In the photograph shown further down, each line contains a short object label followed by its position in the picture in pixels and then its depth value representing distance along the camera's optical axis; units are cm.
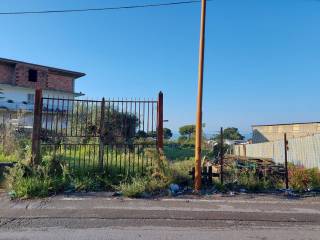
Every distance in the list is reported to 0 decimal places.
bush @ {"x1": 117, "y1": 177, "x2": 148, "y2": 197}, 585
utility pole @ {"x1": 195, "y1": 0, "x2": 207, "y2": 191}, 641
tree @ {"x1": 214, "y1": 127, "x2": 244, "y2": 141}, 4265
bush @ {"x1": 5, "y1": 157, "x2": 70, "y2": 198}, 574
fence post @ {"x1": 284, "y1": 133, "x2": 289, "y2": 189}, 676
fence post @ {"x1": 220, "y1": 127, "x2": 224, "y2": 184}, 680
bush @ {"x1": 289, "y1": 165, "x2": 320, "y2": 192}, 679
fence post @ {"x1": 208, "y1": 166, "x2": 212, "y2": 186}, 675
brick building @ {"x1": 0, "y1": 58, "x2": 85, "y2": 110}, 3036
